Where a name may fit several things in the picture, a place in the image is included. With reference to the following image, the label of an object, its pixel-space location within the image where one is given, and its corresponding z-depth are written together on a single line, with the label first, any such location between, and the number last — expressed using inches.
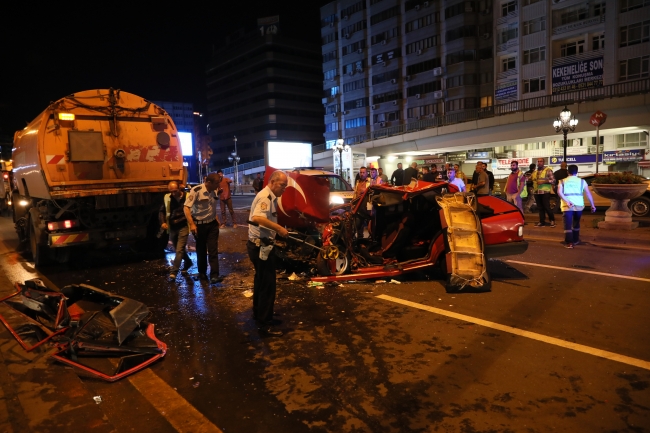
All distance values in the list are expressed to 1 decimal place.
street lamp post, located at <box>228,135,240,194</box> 2382.6
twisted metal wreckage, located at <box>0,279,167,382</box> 172.1
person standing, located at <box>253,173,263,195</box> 581.4
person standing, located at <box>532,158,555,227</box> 490.3
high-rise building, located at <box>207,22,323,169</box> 3740.2
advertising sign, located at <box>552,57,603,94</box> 1419.8
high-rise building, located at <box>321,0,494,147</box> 2006.6
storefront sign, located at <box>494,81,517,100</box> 1691.7
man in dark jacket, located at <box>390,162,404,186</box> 580.7
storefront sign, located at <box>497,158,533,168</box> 1440.2
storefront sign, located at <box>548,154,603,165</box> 1298.0
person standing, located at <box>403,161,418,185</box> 538.4
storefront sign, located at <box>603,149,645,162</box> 1206.9
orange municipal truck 333.4
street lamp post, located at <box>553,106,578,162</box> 853.8
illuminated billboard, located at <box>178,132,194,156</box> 1429.6
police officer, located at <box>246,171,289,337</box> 203.3
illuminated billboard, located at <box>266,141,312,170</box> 1195.3
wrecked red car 256.2
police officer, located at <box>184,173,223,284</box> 293.3
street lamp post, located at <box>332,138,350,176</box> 1341.5
